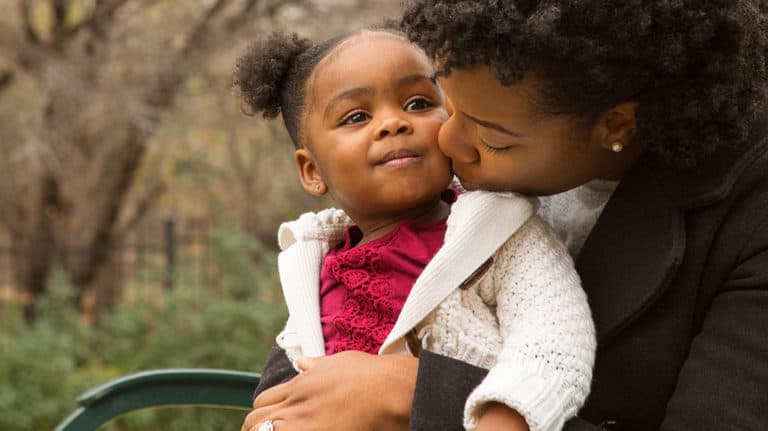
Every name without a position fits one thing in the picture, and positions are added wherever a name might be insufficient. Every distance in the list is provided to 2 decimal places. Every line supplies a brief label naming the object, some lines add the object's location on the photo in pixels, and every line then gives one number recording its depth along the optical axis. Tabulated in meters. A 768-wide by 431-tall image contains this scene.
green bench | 2.31
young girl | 1.62
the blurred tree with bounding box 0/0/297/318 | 6.95
